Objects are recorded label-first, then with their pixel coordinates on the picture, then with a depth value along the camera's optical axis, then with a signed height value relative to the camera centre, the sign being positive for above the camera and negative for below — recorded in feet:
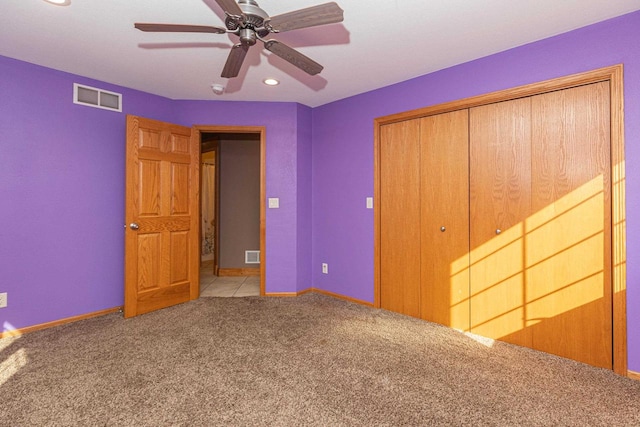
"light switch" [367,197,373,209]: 11.29 +0.33
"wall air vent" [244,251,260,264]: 16.72 -2.38
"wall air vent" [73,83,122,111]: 9.93 +3.74
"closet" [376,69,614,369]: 7.20 -0.19
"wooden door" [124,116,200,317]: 10.31 -0.14
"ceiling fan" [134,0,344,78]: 4.89 +3.12
